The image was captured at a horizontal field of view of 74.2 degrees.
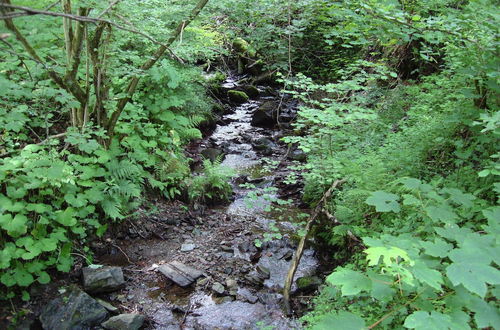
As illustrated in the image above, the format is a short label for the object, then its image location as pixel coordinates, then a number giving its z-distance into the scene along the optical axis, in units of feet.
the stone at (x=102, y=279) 14.38
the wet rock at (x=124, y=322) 13.07
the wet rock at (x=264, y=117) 38.75
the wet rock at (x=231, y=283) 16.41
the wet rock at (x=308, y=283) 15.71
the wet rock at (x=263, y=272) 17.26
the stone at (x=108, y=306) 13.84
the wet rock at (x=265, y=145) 32.58
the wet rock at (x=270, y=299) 15.35
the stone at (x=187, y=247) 18.93
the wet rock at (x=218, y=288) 15.96
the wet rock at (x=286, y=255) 18.85
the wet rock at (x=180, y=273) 16.28
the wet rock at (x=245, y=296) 15.64
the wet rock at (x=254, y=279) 16.75
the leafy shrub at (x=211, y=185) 23.01
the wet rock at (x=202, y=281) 16.46
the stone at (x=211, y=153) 29.59
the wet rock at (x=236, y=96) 44.86
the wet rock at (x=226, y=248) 19.32
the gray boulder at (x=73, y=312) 12.67
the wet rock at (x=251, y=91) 47.19
